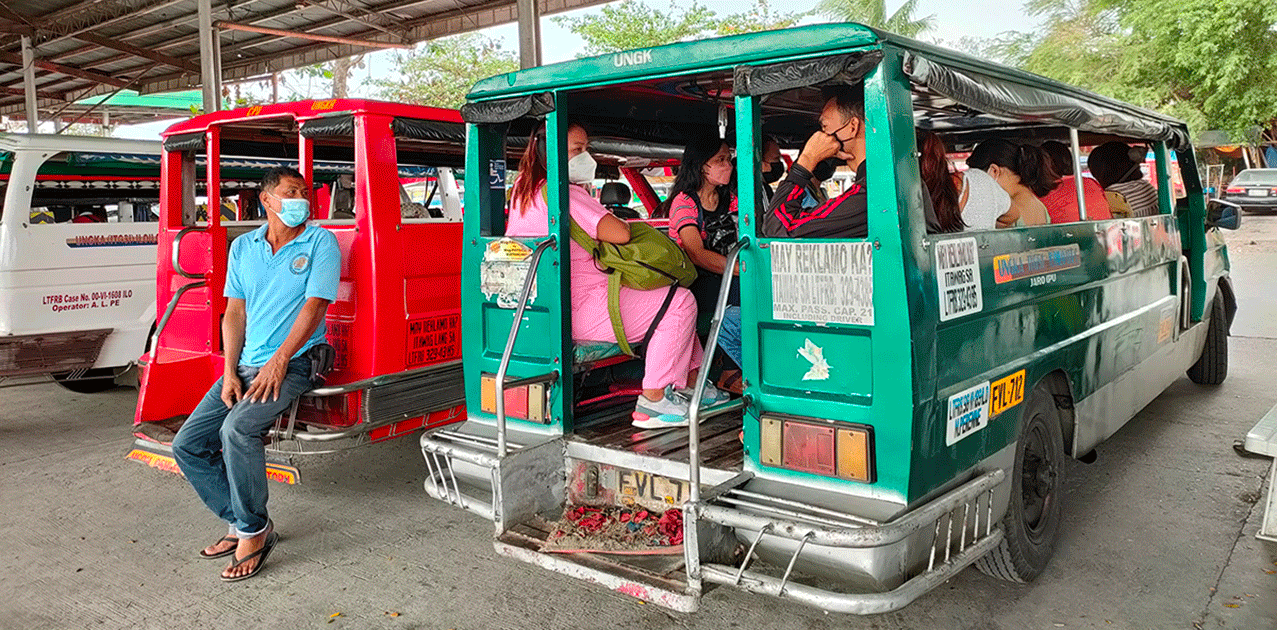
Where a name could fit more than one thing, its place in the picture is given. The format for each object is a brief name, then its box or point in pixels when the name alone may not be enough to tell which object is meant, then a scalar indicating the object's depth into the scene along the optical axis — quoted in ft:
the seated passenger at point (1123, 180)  17.29
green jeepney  9.16
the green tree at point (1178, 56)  66.54
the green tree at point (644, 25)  80.02
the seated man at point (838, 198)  9.92
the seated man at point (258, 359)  13.17
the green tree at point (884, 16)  92.32
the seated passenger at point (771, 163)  18.22
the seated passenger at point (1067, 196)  14.44
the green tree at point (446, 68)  86.48
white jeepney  20.62
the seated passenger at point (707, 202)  14.89
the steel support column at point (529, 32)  40.22
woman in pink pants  12.48
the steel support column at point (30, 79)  60.59
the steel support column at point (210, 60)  47.44
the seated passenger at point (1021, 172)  14.14
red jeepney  15.84
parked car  78.12
